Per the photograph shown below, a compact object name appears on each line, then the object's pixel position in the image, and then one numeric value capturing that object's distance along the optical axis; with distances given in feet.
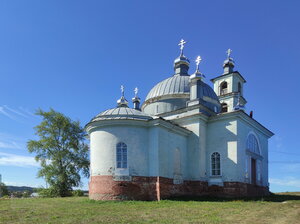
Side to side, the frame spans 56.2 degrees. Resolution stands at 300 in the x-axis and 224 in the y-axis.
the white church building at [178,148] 59.36
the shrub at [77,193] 94.44
